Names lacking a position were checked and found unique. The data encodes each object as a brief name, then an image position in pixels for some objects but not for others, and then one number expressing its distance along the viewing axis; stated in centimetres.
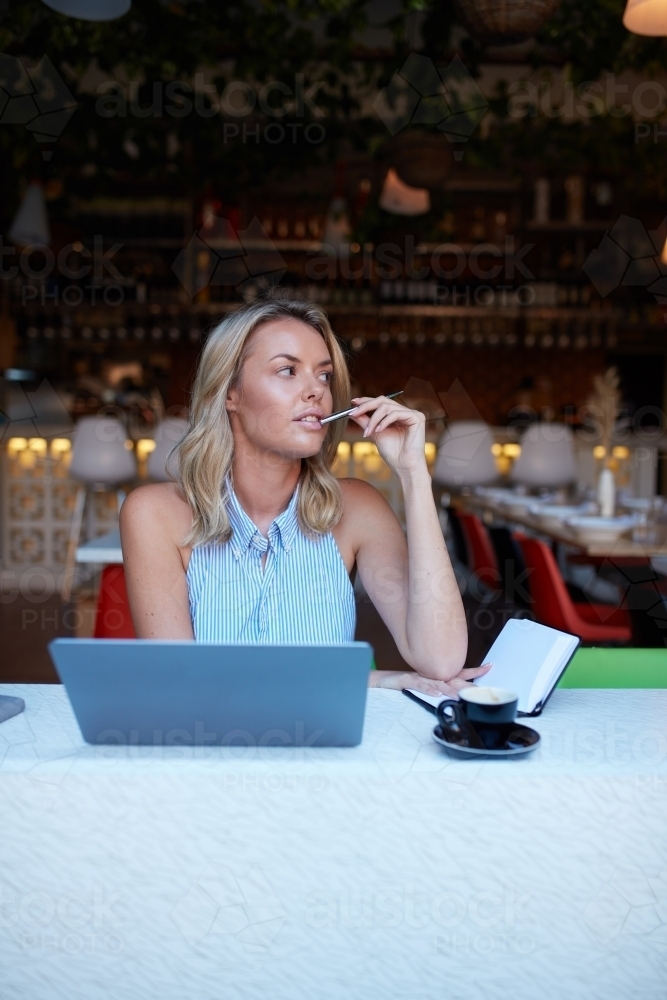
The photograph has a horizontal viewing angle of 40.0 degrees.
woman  148
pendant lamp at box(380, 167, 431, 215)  520
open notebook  112
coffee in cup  95
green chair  141
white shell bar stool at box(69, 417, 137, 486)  522
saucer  93
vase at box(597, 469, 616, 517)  389
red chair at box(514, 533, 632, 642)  307
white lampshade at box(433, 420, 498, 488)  544
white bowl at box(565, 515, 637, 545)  330
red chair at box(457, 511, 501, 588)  407
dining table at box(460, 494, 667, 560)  309
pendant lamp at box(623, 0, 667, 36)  294
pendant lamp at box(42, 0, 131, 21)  297
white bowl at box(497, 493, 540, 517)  442
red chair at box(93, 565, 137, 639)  229
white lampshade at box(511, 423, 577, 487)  536
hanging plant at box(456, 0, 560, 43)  297
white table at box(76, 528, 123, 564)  265
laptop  85
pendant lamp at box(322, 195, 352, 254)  619
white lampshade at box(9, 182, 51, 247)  517
